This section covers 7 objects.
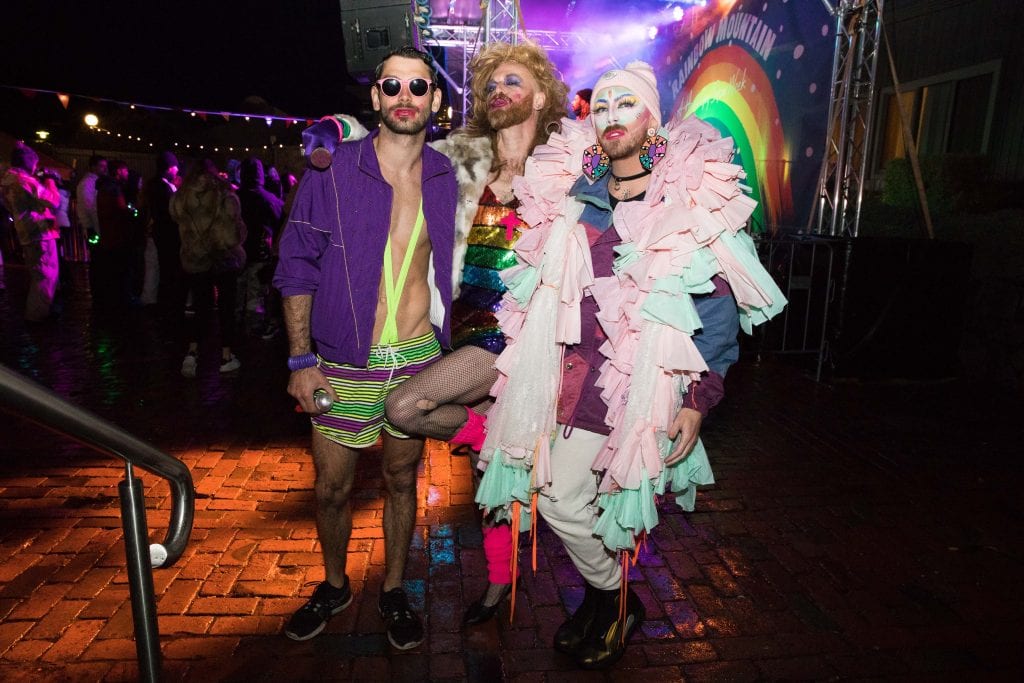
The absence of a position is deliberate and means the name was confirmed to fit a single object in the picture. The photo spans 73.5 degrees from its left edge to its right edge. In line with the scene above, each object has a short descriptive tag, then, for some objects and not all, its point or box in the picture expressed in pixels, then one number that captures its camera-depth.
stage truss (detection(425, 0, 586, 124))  10.15
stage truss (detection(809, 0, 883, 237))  7.59
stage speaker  6.06
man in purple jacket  2.65
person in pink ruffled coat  2.35
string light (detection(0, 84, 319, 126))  13.40
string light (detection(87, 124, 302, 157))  24.48
